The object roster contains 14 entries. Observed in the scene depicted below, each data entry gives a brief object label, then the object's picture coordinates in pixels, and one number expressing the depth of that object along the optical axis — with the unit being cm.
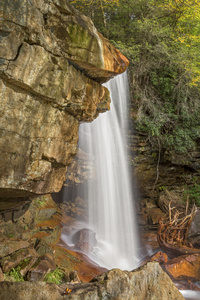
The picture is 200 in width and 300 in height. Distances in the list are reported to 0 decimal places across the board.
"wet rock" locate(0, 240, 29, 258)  559
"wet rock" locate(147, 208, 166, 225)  1240
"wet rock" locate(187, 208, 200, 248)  1004
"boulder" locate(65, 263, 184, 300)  311
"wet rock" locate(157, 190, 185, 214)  1251
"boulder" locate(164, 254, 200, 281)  799
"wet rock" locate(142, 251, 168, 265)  866
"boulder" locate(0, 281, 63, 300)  283
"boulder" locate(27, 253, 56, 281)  530
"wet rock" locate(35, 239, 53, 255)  656
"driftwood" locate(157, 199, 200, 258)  900
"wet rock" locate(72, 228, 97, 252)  936
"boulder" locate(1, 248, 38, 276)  524
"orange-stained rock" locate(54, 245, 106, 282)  680
